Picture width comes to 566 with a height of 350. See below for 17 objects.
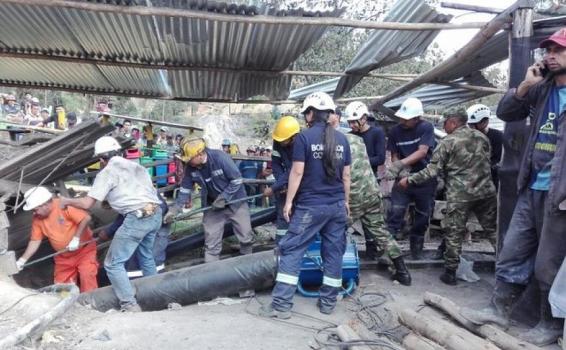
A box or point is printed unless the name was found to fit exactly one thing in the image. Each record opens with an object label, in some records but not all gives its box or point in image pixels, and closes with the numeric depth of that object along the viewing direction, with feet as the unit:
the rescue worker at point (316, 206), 14.11
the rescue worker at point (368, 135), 19.42
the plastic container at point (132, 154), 26.20
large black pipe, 16.07
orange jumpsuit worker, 16.83
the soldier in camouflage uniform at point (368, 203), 17.04
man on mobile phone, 10.59
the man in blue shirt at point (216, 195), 18.80
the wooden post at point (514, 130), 13.62
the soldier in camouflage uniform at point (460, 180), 16.75
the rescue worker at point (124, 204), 15.88
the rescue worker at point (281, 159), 17.03
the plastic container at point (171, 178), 34.06
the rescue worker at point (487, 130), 18.63
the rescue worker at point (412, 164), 18.81
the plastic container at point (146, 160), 34.87
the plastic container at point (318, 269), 16.30
